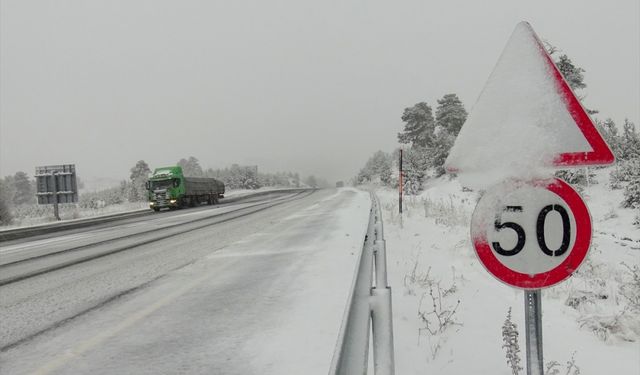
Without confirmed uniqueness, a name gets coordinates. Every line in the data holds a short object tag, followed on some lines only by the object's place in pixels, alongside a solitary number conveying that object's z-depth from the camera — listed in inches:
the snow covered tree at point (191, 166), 4586.6
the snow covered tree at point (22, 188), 4680.1
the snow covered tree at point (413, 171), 1795.0
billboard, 926.4
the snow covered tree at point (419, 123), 2357.3
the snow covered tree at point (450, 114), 2162.9
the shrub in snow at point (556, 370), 122.4
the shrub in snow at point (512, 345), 111.7
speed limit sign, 83.0
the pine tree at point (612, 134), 1096.5
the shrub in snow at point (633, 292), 197.8
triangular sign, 88.3
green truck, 1111.0
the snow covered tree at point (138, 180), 2716.5
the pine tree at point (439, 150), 1859.0
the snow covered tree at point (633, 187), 672.4
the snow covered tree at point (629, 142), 899.4
